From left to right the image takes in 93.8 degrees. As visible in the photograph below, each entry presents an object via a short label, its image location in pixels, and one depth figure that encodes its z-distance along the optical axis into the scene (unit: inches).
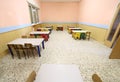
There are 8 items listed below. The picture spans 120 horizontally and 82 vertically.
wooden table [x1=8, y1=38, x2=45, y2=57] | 73.7
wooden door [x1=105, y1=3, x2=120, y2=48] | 90.3
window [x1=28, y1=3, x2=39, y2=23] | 158.8
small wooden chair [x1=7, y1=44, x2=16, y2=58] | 70.6
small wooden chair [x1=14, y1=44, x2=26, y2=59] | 69.4
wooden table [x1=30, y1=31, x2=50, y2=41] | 121.9
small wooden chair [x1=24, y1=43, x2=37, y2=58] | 69.2
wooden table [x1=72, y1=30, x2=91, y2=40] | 136.8
